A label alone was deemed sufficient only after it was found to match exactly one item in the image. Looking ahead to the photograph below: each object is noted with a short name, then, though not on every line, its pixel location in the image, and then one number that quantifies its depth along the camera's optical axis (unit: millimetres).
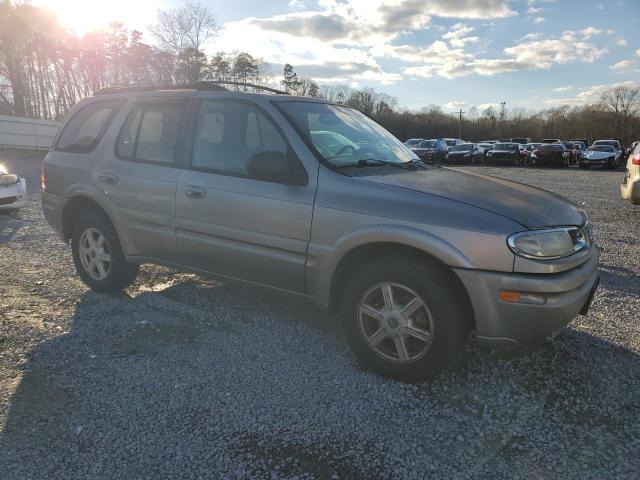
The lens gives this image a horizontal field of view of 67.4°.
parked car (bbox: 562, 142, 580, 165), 33906
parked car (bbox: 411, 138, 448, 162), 32500
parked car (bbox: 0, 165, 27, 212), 8453
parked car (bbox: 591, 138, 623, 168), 30078
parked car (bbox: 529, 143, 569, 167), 31078
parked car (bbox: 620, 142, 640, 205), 8156
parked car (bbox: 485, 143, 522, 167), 32906
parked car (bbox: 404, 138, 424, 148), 35088
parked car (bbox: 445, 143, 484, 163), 33506
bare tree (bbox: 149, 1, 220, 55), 46866
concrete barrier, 27578
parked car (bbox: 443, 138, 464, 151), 42106
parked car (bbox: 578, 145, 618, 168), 28766
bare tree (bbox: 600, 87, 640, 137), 61531
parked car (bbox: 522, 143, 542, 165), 34184
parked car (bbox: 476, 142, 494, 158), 35372
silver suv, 2742
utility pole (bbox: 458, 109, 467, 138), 67562
